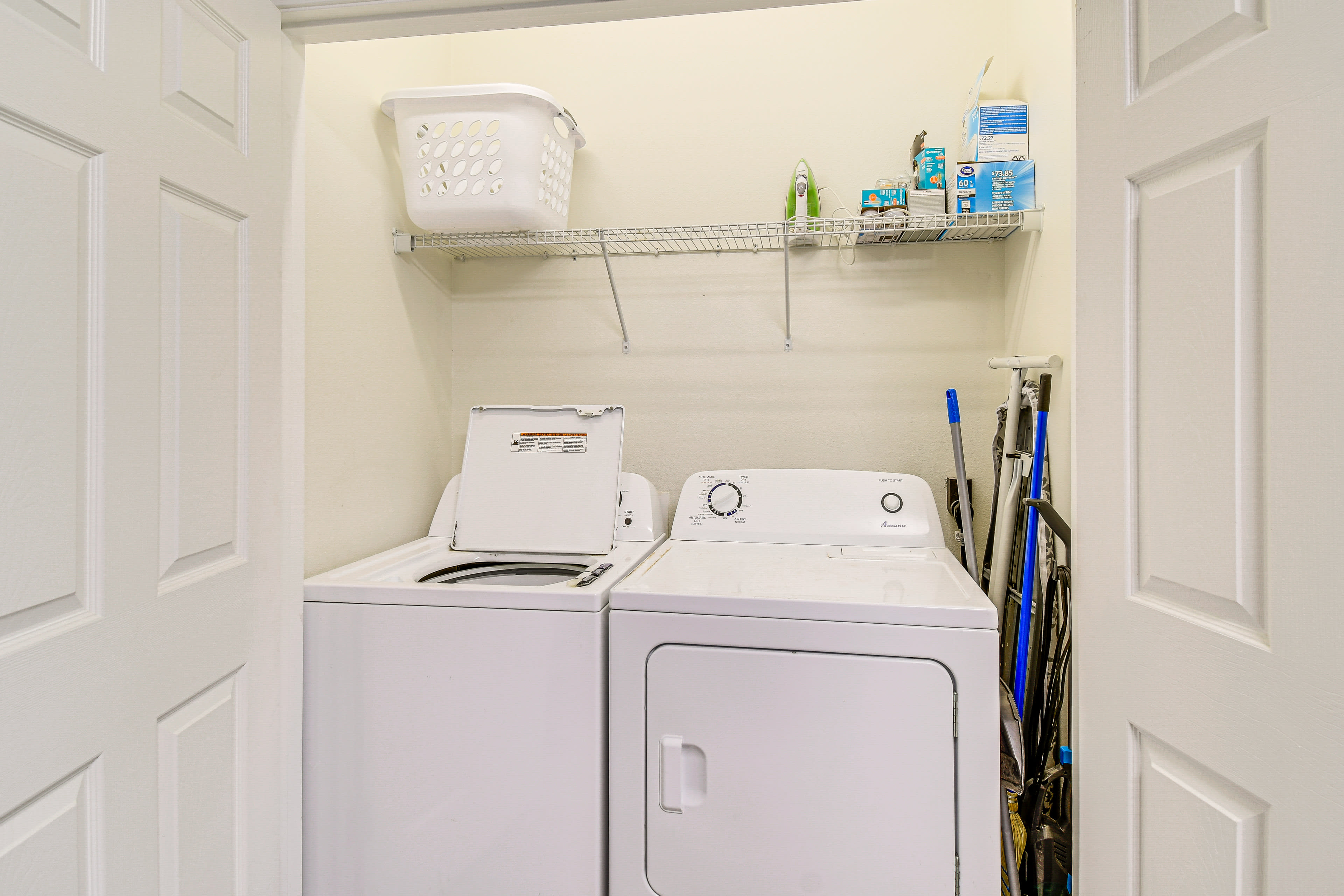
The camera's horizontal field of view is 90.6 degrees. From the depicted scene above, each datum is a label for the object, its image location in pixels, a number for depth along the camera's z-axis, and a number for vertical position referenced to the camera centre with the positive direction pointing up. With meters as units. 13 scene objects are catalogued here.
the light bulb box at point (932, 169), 1.86 +0.78
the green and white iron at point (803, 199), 1.97 +0.75
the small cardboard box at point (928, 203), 1.85 +0.68
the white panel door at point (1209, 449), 0.69 +0.00
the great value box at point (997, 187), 1.77 +0.69
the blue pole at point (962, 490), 1.63 -0.11
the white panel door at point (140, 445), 0.77 +0.00
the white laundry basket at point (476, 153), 1.76 +0.80
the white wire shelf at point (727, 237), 1.82 +0.63
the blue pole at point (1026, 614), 1.48 -0.38
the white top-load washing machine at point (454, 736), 1.36 -0.61
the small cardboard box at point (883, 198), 1.90 +0.72
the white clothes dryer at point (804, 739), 1.24 -0.56
